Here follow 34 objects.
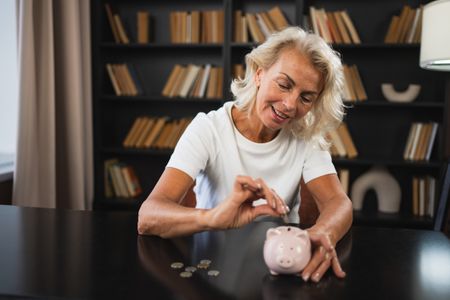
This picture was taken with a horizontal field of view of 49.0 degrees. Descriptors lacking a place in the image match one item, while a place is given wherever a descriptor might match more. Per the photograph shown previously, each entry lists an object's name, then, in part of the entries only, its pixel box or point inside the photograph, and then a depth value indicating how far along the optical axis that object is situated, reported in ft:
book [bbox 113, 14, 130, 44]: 11.91
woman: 4.27
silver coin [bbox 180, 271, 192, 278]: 3.12
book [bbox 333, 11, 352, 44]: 10.85
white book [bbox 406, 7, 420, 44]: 10.45
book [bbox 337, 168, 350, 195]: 11.12
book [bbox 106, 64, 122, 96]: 12.01
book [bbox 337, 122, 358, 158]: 11.13
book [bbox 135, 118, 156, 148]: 12.01
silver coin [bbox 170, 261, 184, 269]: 3.29
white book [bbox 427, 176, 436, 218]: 10.78
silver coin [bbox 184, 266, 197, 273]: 3.23
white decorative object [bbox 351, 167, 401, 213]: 11.09
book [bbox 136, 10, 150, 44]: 11.83
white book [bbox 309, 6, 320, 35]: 10.81
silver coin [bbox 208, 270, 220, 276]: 3.16
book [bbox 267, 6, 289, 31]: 11.06
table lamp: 7.68
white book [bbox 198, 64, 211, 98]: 11.50
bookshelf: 11.03
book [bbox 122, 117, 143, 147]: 12.09
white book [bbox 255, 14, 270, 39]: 11.06
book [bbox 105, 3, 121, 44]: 11.90
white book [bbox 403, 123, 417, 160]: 10.91
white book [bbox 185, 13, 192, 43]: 11.49
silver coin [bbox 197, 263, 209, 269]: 3.29
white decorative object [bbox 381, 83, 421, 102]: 10.77
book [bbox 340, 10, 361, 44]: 10.80
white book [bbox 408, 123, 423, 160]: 10.84
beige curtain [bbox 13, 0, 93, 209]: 8.80
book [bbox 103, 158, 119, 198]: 12.25
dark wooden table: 2.90
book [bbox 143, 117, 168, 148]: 11.90
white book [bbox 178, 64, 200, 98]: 11.60
